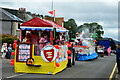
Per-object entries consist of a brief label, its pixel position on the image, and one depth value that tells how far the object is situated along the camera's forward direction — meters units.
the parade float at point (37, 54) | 12.16
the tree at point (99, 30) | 81.94
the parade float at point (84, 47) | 24.31
